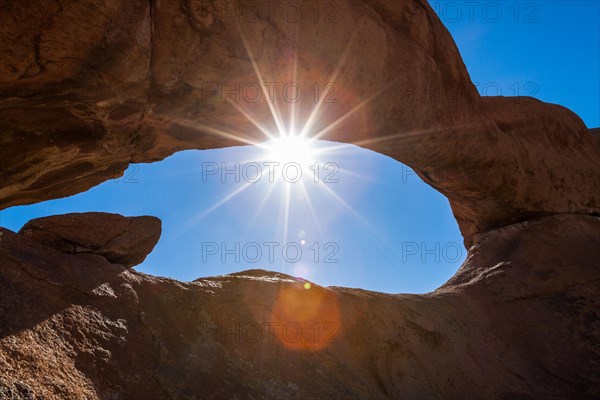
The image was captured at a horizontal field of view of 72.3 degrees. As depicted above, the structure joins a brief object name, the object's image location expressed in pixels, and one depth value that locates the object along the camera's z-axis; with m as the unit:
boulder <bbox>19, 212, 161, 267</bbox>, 4.69
